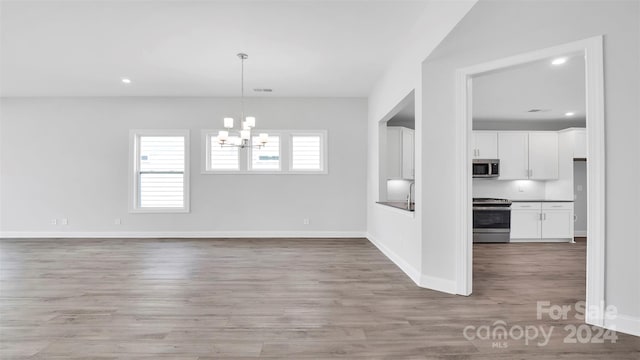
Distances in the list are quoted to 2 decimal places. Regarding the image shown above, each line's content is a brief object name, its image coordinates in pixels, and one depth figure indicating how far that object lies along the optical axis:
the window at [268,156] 6.33
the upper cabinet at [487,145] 6.48
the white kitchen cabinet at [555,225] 6.06
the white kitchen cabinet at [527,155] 6.45
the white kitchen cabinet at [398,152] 6.28
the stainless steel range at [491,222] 5.95
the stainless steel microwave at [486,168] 6.39
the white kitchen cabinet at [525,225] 6.07
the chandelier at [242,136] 4.23
